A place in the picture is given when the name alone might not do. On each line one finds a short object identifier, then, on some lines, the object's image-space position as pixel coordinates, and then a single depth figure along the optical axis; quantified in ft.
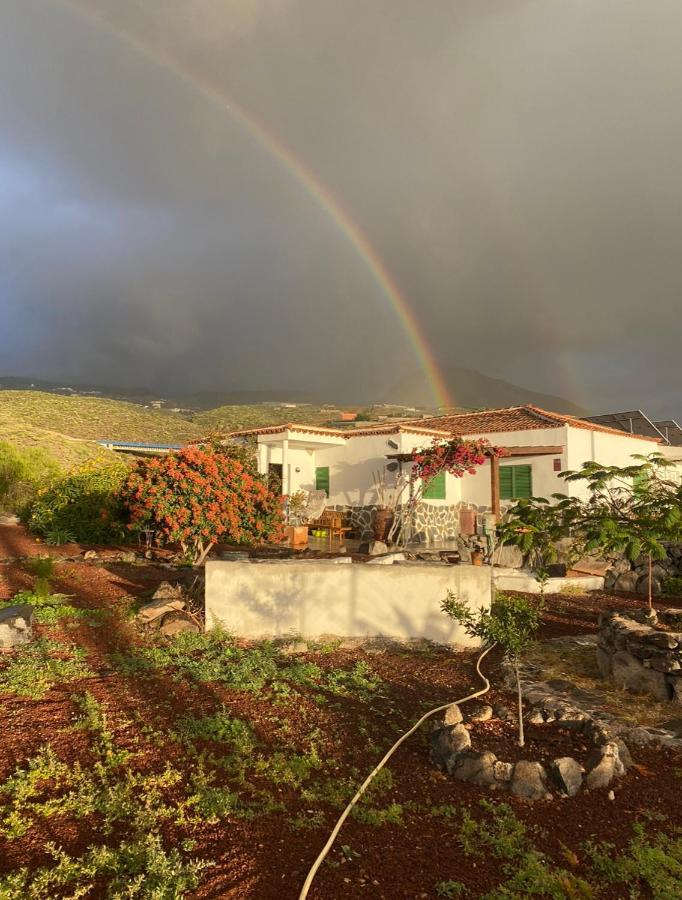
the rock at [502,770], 11.57
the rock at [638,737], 13.91
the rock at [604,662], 19.00
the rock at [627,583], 34.17
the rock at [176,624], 20.71
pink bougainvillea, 46.24
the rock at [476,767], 11.64
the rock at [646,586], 33.04
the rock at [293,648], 19.94
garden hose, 8.12
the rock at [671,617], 22.83
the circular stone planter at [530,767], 11.33
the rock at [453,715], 14.11
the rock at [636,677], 17.28
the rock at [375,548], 39.40
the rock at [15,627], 18.63
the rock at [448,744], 12.24
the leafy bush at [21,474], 51.48
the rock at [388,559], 25.07
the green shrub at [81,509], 39.99
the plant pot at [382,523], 52.31
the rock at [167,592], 23.37
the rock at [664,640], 17.39
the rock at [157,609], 21.80
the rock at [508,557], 37.65
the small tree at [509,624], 14.85
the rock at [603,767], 11.60
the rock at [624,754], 12.55
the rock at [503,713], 14.93
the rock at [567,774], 11.30
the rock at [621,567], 35.09
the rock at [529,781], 11.14
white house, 55.72
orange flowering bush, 29.40
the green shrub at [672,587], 32.73
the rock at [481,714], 14.64
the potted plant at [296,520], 45.57
